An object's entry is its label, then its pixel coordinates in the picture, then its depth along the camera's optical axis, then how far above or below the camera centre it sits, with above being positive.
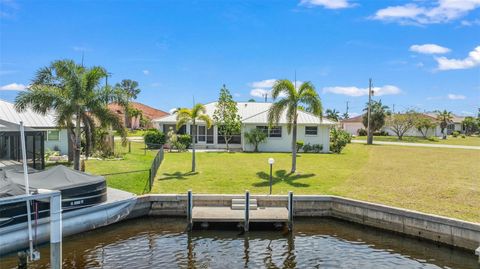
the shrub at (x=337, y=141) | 33.72 -0.73
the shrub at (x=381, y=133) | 67.82 -0.07
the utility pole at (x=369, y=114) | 46.44 +2.20
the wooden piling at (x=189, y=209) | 14.74 -2.92
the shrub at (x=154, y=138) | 34.84 -0.49
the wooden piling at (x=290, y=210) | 14.85 -3.00
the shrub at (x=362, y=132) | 67.43 +0.11
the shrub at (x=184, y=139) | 33.72 -0.60
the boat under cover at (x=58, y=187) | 11.86 -1.86
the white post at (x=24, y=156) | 8.69 -0.53
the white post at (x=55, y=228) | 8.96 -2.21
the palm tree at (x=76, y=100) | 19.05 +1.59
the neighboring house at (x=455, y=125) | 81.91 +1.71
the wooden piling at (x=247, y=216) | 14.76 -3.16
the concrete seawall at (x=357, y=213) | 13.05 -3.14
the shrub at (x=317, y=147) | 33.34 -1.27
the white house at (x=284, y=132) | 33.44 +0.05
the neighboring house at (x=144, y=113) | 77.55 +4.11
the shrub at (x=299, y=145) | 32.81 -1.04
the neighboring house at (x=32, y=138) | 20.41 -0.34
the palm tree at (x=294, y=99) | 21.92 +1.89
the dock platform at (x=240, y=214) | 14.73 -3.15
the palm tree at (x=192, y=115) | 22.16 +1.02
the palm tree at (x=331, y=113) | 90.58 +4.81
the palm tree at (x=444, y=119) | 68.31 +2.51
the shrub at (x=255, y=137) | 32.84 -0.37
